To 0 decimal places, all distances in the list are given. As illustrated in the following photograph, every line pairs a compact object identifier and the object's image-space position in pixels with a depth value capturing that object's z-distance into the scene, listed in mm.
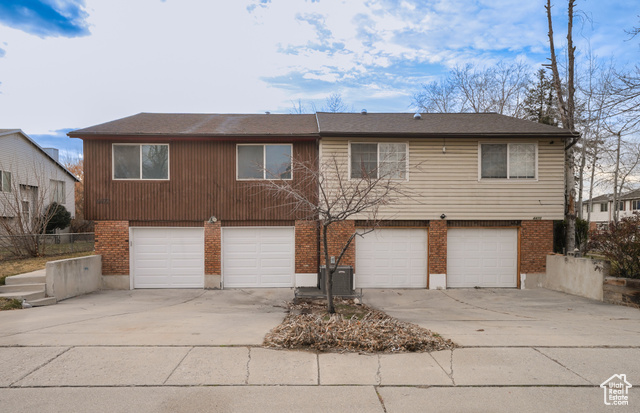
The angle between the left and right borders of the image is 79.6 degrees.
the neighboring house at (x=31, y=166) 21641
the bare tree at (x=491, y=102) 24906
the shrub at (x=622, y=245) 9750
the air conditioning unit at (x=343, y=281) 10805
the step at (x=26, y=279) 10094
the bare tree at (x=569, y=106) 13414
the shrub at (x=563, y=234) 14398
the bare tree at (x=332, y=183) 11773
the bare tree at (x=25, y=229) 14195
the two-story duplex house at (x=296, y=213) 12188
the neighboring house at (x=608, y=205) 44500
